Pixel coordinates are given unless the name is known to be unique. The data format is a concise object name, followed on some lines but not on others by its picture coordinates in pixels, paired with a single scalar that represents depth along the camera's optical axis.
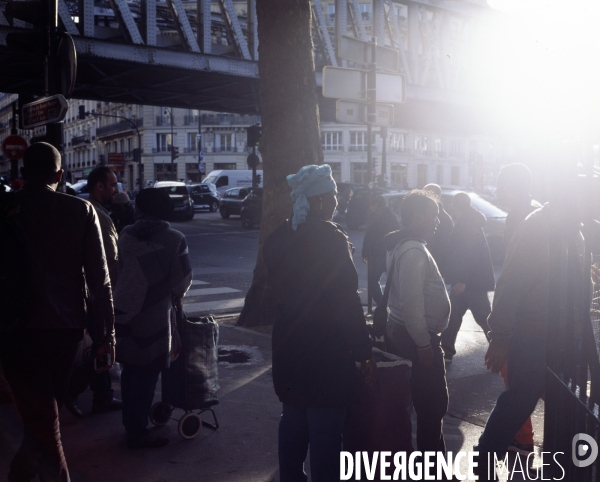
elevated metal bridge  21.66
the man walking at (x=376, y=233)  9.75
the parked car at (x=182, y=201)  32.69
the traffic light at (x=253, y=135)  24.93
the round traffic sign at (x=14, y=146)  16.56
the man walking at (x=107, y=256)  5.11
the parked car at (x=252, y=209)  27.16
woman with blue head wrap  3.17
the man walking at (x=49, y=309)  3.33
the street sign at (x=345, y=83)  9.06
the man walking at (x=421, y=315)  3.71
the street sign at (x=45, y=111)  6.65
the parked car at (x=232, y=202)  33.12
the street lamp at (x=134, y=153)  41.50
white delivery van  48.47
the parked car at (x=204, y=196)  40.06
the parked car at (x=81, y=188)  32.94
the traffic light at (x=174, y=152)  54.56
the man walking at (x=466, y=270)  6.73
